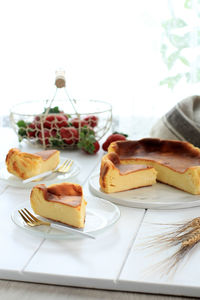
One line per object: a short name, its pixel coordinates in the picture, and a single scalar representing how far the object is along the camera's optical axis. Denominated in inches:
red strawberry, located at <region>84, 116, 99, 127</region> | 85.4
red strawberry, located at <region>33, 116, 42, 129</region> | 83.6
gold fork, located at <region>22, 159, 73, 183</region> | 66.0
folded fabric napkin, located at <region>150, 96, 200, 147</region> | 80.6
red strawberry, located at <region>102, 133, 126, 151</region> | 80.9
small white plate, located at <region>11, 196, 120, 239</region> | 49.0
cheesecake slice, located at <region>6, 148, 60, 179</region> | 67.0
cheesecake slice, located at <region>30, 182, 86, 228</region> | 50.0
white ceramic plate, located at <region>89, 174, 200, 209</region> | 58.1
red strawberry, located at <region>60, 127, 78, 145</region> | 82.5
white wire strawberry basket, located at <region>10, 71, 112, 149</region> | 82.6
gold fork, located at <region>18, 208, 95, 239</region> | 48.2
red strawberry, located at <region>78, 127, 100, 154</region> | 81.2
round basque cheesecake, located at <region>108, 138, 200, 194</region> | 61.7
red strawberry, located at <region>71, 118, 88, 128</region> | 83.5
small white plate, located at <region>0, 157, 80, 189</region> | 66.0
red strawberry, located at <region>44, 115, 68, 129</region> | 82.4
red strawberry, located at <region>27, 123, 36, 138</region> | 84.3
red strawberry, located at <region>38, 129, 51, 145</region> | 83.9
